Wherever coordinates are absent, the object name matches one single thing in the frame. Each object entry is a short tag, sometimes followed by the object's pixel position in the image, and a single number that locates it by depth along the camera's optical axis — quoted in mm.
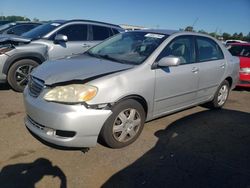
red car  5317
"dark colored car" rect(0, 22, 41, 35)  7352
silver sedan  2223
